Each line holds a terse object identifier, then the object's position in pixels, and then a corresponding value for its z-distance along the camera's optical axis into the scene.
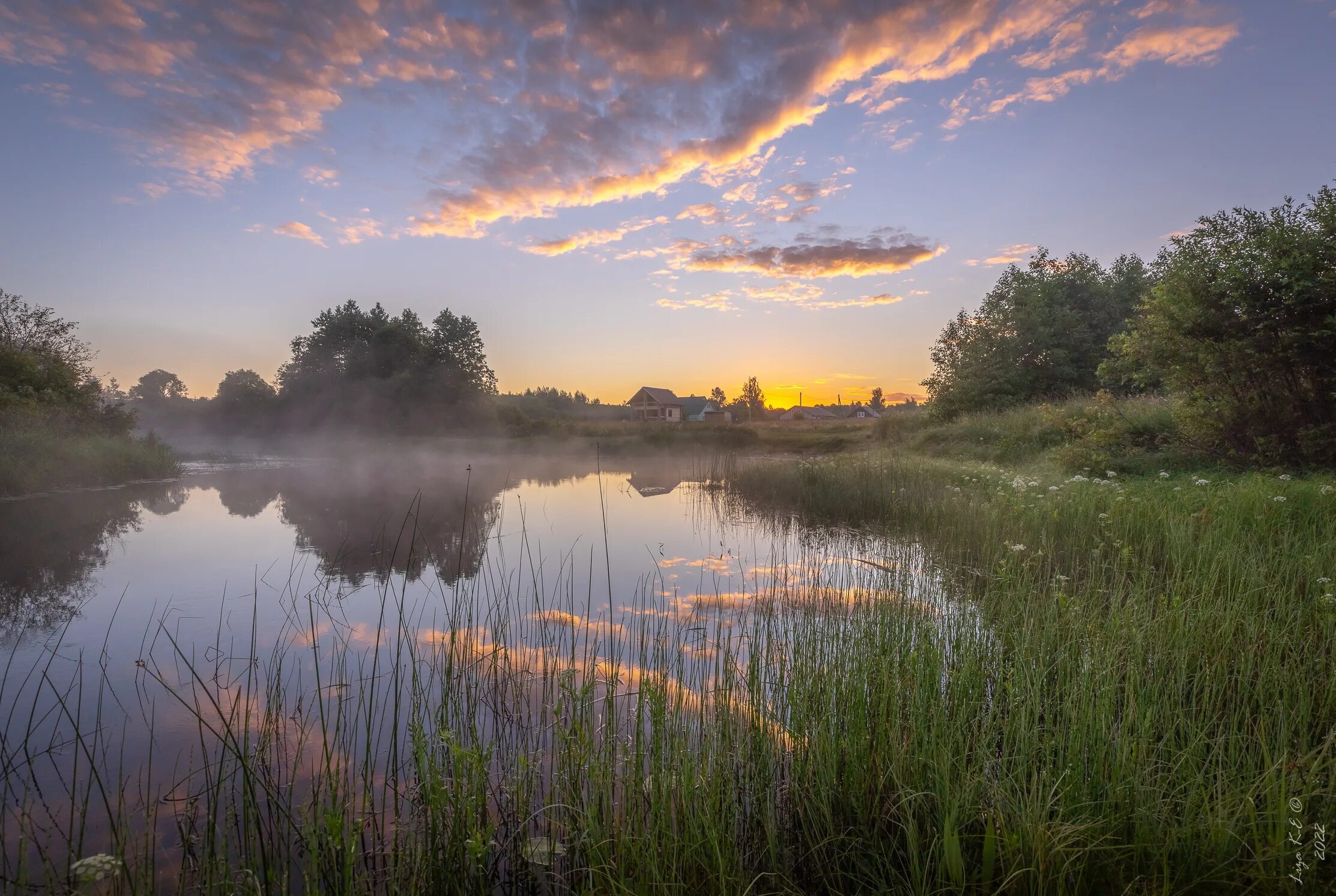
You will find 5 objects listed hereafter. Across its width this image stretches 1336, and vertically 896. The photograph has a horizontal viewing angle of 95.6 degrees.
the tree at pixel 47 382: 16.61
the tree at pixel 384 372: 39.44
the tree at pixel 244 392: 42.94
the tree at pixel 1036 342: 26.98
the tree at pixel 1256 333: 8.91
